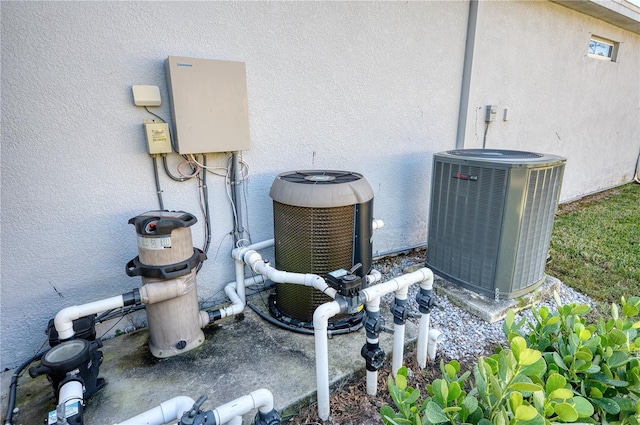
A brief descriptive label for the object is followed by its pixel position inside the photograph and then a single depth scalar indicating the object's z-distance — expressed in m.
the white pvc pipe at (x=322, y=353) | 1.57
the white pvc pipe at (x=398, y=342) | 1.80
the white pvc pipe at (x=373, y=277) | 2.30
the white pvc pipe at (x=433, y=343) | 2.02
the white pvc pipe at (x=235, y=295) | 2.26
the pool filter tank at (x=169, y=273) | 1.79
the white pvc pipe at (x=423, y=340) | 1.96
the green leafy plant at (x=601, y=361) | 1.04
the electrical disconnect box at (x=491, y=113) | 3.82
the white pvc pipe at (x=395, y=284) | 1.63
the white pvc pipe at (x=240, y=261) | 2.33
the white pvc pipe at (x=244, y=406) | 1.22
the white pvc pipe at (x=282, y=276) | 1.75
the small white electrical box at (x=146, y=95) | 1.93
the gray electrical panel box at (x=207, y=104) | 1.97
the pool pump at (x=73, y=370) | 1.27
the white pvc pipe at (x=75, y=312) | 1.65
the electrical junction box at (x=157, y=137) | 1.99
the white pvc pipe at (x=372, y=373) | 1.68
